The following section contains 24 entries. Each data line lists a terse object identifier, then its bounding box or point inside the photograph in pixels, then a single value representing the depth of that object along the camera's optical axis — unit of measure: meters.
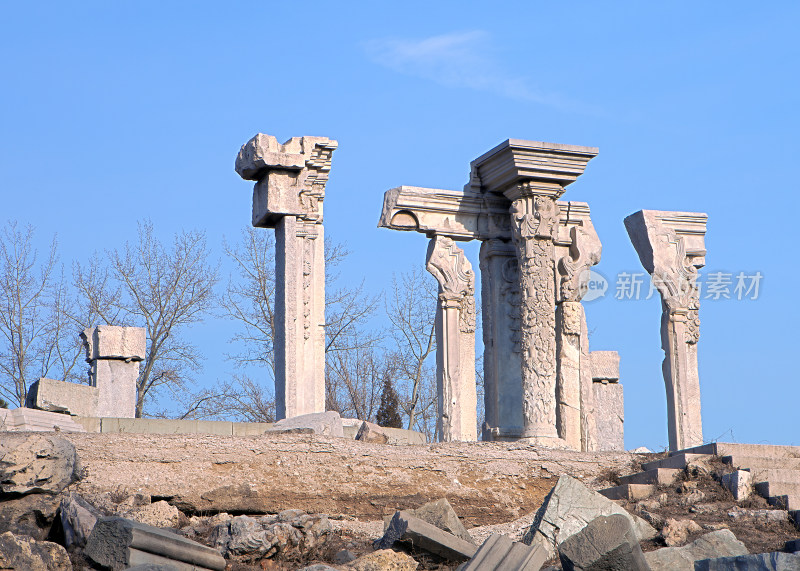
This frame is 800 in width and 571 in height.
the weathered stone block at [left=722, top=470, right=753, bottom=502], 21.44
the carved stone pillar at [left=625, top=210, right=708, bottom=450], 37.79
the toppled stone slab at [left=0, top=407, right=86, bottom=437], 26.08
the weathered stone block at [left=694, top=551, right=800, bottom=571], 15.02
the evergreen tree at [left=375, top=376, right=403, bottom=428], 52.77
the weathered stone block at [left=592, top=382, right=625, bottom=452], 47.43
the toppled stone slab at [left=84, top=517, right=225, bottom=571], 16.04
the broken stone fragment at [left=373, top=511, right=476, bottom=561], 17.03
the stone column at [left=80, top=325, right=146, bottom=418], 41.57
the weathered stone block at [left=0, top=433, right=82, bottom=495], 18.08
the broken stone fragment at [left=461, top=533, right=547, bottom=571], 15.78
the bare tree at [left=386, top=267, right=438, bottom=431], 63.24
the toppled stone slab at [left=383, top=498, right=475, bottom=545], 18.21
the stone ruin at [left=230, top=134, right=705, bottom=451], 32.69
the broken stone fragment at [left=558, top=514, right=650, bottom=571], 15.69
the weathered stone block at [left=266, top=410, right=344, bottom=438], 24.89
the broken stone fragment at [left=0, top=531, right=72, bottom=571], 15.64
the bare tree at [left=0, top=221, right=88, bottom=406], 56.22
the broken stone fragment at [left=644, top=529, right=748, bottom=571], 17.11
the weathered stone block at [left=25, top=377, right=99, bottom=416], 31.00
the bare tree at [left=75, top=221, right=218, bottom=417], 58.24
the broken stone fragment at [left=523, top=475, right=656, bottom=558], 18.54
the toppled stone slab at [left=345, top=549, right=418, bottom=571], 16.56
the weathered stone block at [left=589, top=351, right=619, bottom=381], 48.62
